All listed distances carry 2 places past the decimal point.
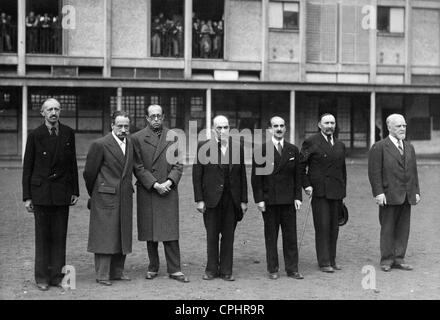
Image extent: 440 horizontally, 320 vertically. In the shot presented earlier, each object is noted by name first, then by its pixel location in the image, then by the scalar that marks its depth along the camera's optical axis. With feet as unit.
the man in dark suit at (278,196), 25.38
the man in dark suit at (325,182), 26.91
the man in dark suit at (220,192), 25.12
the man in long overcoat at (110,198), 24.12
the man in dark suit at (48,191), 23.45
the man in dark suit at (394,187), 27.25
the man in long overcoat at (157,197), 24.93
